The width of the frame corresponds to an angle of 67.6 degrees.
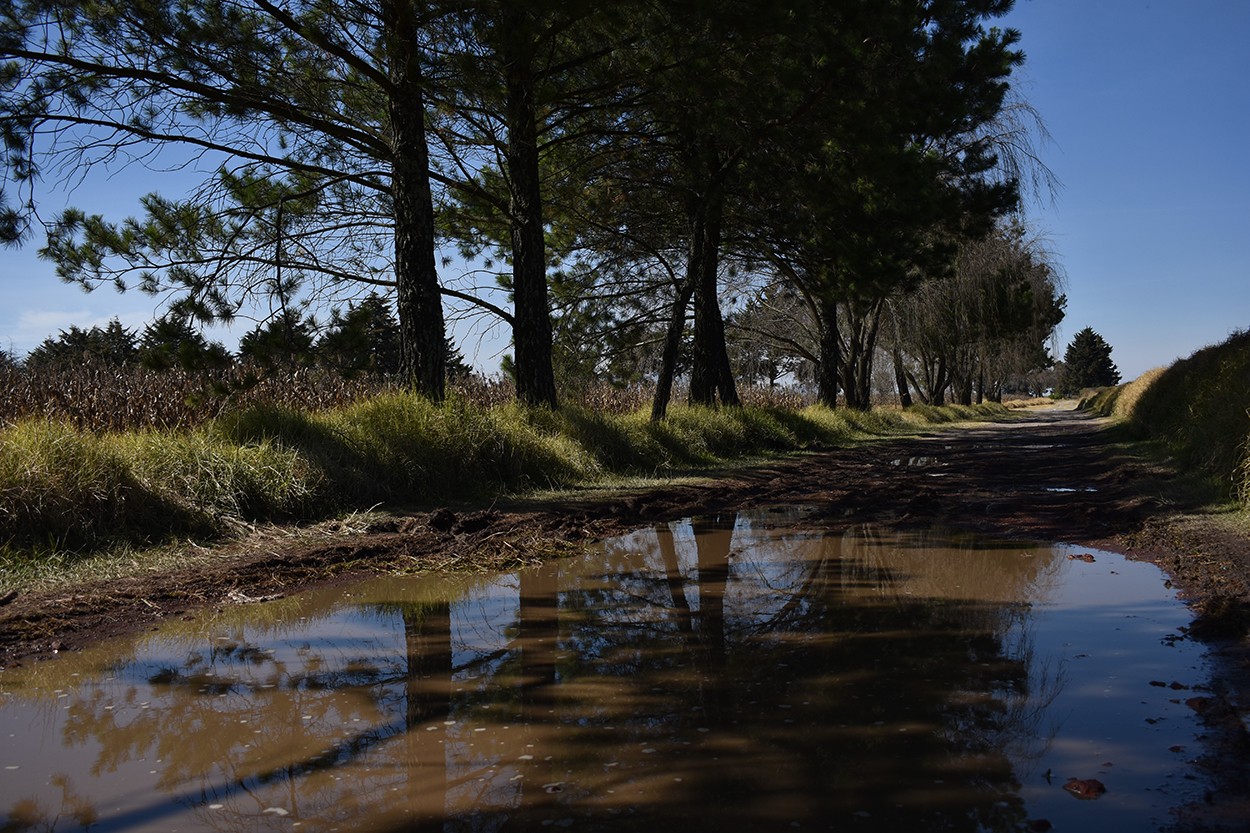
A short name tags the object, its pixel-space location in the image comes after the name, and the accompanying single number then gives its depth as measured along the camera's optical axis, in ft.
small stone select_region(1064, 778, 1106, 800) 9.37
